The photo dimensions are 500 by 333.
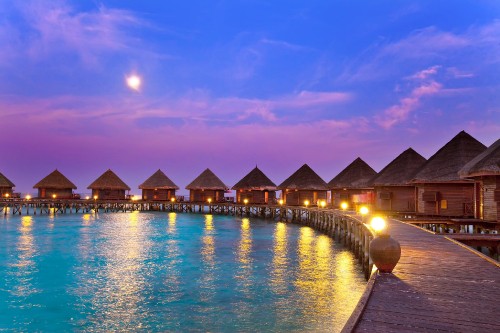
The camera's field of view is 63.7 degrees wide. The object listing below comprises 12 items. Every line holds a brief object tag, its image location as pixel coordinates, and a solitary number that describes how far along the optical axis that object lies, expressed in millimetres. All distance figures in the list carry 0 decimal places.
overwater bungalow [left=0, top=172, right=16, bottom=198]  63684
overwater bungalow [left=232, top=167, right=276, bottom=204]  56594
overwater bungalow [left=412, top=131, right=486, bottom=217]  27297
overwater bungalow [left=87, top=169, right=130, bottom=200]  64688
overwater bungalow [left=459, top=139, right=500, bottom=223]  20828
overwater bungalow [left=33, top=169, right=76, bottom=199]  64250
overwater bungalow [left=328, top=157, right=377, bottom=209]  42406
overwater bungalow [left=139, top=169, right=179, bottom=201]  64812
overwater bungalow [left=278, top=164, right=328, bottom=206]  49125
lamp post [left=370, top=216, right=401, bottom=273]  8273
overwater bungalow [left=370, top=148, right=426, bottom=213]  33906
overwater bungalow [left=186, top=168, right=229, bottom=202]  61000
